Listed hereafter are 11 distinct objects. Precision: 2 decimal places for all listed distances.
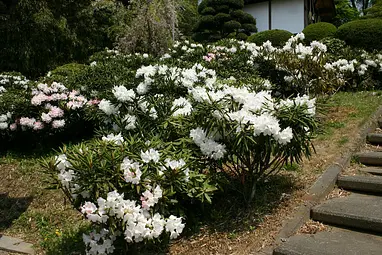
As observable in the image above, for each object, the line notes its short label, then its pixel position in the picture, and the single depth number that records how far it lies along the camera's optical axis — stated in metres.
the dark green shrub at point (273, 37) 13.30
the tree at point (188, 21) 22.17
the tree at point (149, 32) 10.88
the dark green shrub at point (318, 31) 12.73
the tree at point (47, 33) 11.66
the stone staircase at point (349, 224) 2.84
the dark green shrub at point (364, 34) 10.53
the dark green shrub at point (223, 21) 18.45
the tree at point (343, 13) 32.12
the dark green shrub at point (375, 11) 13.70
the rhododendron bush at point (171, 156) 2.79
